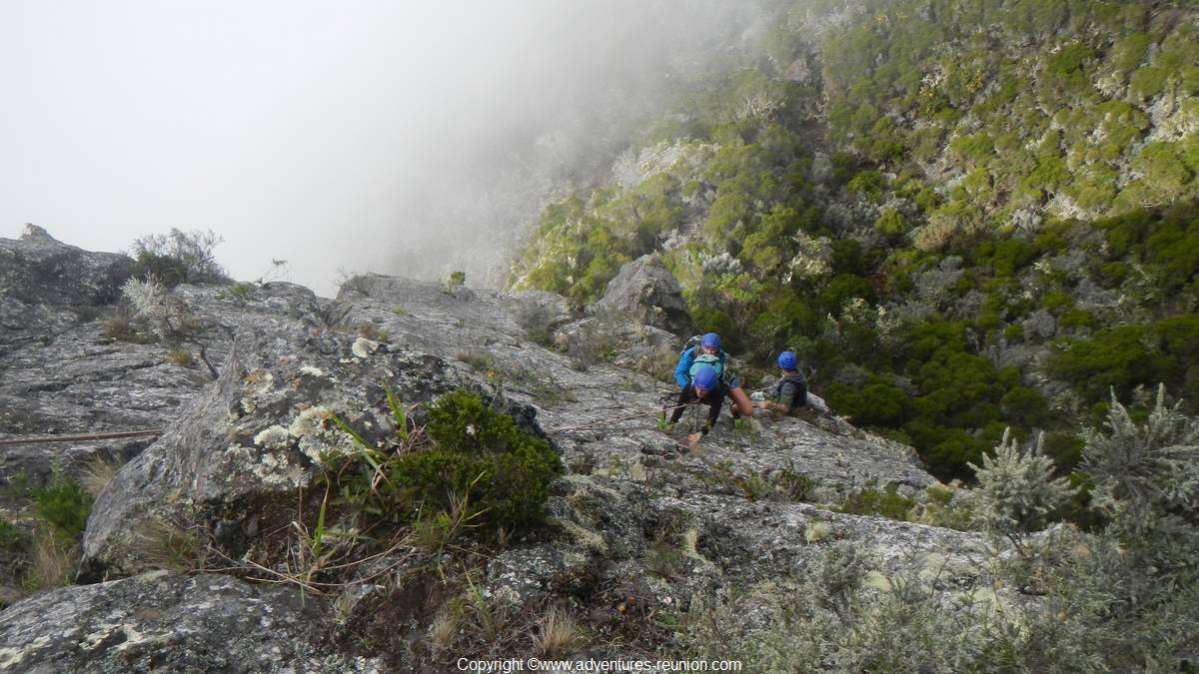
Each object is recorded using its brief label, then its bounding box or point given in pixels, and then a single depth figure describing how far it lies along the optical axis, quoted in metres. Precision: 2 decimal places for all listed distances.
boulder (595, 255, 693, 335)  18.12
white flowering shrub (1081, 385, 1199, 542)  3.14
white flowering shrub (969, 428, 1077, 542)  3.47
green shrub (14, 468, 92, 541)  5.36
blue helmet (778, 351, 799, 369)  11.13
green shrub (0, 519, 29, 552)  5.40
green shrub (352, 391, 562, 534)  3.70
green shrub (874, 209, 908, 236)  26.31
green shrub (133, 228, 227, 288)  16.91
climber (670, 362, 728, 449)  8.91
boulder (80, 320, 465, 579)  3.80
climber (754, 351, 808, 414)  11.15
